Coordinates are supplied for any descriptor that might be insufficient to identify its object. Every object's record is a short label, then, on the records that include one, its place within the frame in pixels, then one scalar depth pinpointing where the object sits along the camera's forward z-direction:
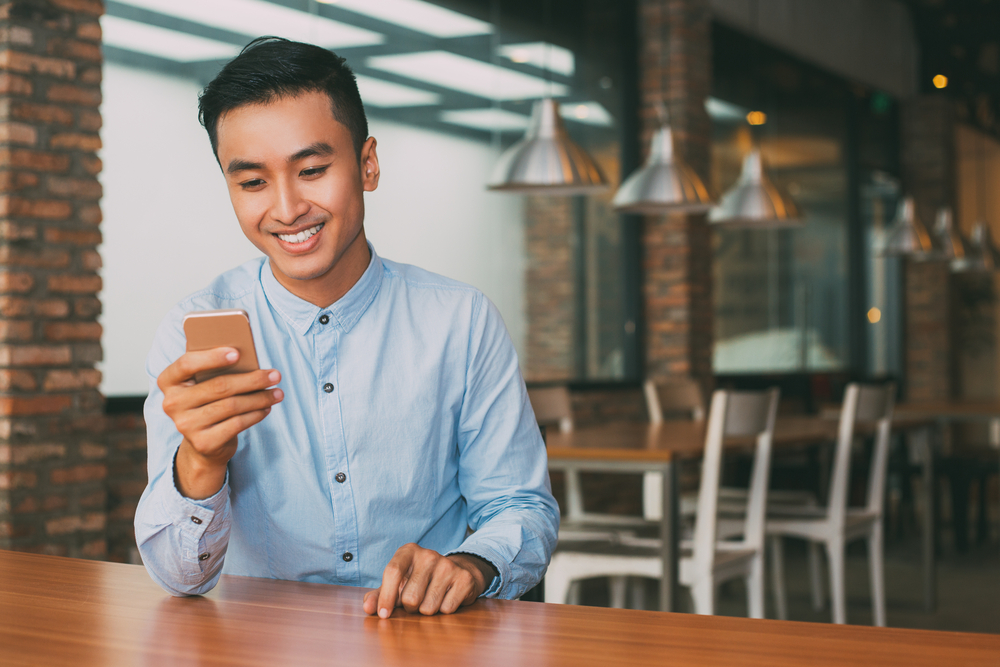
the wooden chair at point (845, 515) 3.77
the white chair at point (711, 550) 3.04
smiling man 1.26
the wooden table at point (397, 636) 0.86
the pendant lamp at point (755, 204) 4.57
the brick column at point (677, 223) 5.84
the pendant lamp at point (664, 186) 3.97
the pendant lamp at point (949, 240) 6.86
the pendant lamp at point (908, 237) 6.44
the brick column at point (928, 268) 9.19
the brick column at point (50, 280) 2.84
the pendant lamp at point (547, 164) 3.62
